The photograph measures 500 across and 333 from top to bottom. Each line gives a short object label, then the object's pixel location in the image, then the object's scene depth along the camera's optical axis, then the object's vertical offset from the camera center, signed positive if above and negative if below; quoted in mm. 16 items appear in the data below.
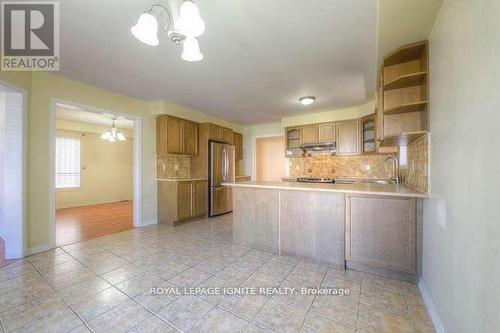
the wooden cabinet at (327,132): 4676 +779
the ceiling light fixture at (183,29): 1359 +959
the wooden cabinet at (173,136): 4168 +636
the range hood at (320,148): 4668 +426
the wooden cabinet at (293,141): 5164 +631
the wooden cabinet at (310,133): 4879 +777
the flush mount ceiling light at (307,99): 3729 +1203
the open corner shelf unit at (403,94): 1976 +750
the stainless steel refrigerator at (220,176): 4848 -247
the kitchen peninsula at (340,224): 2041 -663
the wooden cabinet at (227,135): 5319 +812
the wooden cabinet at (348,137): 4430 +628
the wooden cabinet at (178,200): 4105 -711
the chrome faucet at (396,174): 3212 -130
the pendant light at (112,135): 5407 +813
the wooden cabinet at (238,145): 5992 +615
